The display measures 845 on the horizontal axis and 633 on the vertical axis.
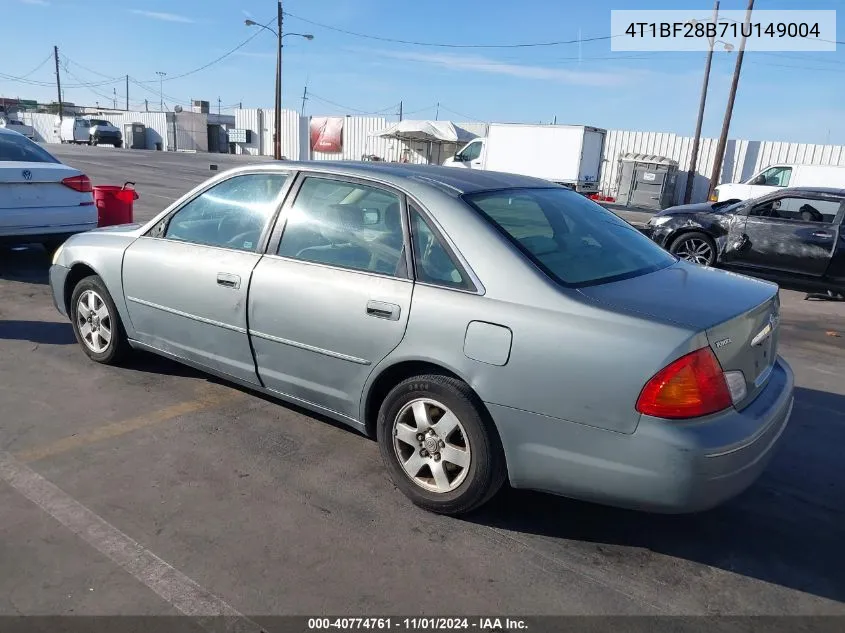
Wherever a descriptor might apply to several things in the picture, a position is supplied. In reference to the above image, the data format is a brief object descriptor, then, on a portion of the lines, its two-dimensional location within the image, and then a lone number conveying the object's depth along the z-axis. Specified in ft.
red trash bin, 31.68
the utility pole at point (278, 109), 120.98
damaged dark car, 29.63
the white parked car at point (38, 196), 24.29
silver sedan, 8.64
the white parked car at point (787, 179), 57.57
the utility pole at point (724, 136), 75.46
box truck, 76.69
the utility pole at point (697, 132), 79.30
